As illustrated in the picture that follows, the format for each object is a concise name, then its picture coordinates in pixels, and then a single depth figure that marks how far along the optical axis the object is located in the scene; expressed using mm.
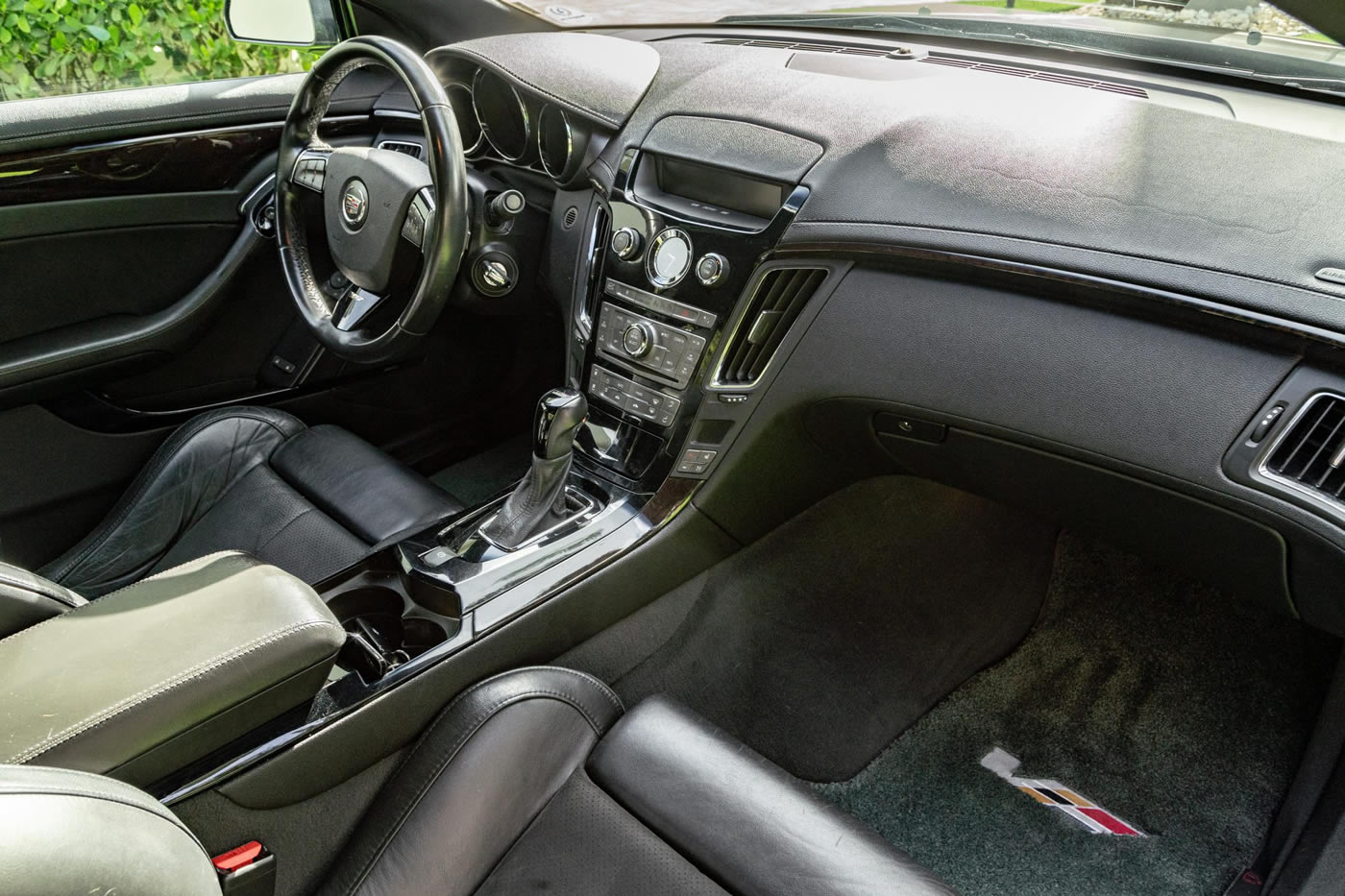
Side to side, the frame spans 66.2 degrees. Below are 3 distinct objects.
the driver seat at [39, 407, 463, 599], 1633
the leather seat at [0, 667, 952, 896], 1102
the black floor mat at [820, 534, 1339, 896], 1590
